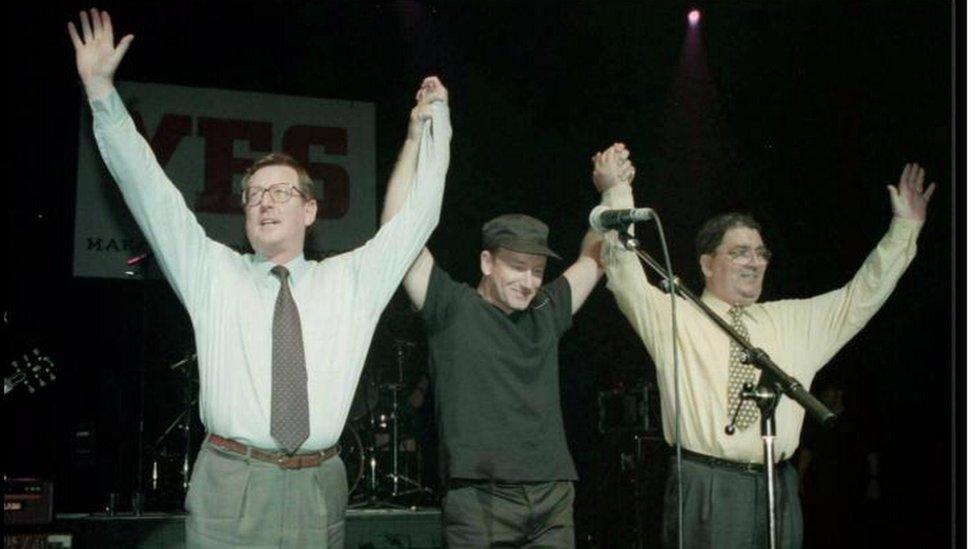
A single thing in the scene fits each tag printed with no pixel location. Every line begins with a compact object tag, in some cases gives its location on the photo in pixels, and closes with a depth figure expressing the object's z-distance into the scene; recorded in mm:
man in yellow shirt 3994
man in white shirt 3324
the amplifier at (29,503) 5066
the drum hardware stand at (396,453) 5855
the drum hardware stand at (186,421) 5363
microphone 3467
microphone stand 3514
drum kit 5828
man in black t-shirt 3549
